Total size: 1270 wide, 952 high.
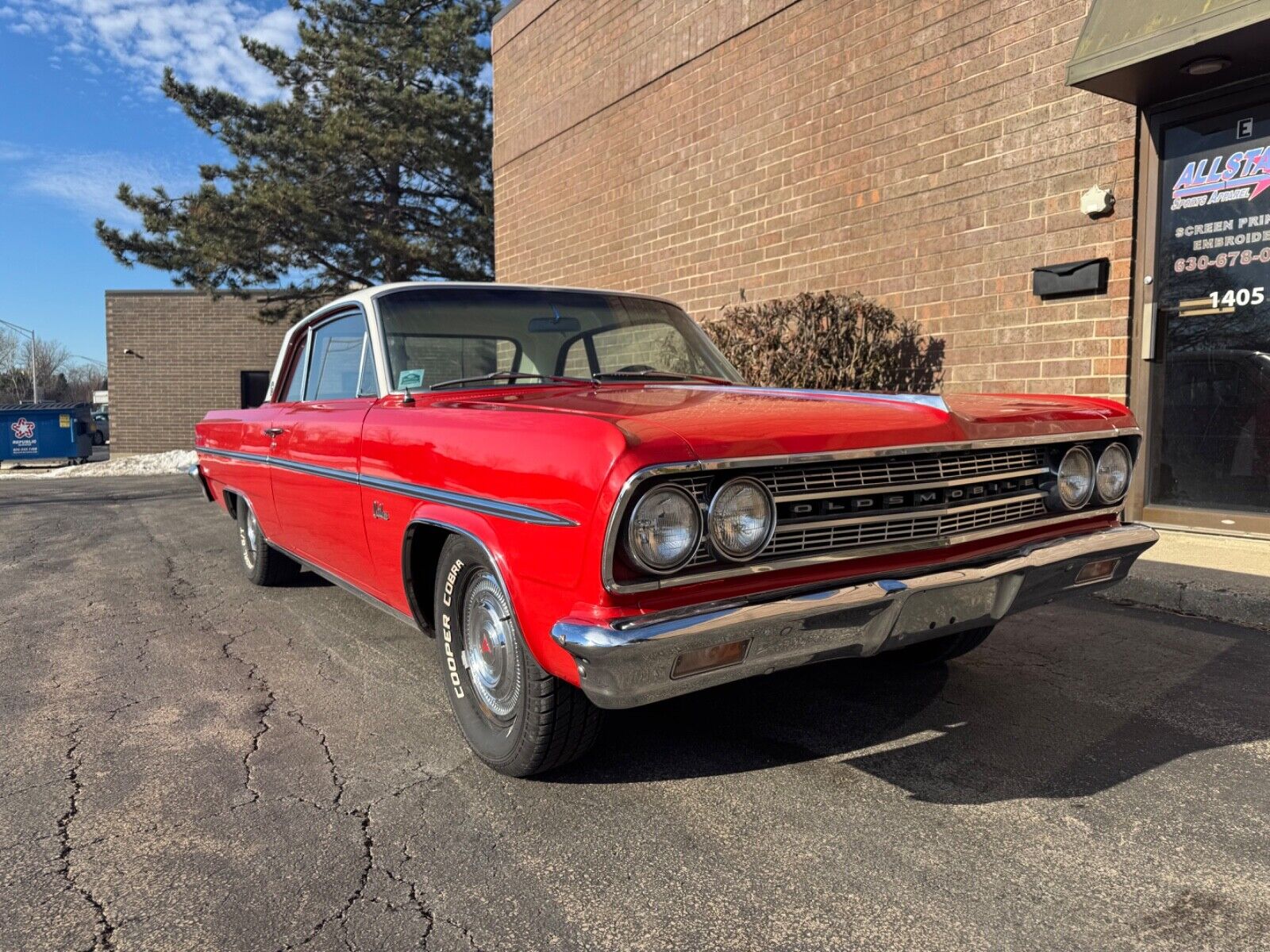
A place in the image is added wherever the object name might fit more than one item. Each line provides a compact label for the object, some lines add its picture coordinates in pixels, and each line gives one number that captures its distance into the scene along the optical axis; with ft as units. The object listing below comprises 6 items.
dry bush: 24.67
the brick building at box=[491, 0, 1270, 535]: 19.35
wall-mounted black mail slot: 20.80
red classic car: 7.25
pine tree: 61.31
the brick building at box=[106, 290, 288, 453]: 81.41
